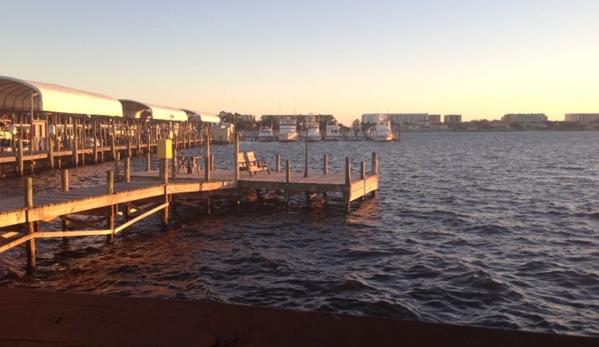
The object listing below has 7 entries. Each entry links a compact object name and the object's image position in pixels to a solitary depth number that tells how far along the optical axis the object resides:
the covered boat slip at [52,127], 37.03
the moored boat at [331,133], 138.25
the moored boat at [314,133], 122.75
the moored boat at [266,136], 128.62
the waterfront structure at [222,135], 106.38
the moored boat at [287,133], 122.81
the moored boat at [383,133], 118.94
